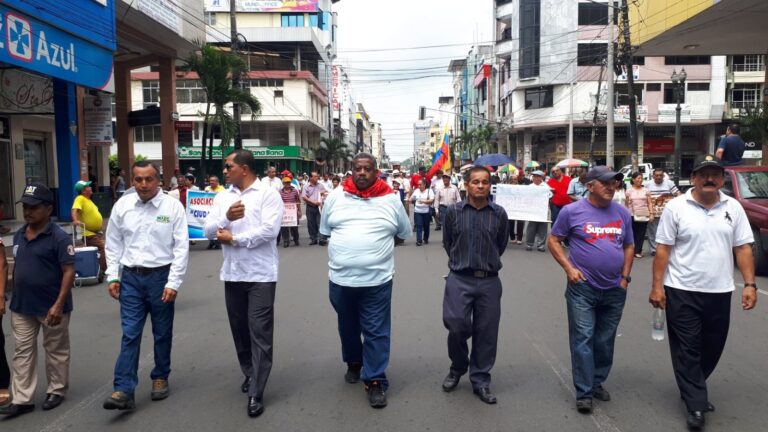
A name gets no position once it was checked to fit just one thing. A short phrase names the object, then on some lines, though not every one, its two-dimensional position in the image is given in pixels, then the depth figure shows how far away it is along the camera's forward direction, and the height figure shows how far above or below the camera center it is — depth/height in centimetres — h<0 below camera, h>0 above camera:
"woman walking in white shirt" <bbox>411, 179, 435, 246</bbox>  1490 -85
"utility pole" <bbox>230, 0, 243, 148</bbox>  2241 +379
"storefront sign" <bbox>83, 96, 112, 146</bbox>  1886 +180
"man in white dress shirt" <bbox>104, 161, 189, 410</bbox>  457 -63
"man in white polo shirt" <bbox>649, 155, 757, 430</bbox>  419 -70
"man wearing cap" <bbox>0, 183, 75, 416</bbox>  447 -82
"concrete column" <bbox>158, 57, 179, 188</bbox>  2386 +255
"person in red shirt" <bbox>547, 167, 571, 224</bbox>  1352 -39
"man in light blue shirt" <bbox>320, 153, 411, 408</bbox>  459 -61
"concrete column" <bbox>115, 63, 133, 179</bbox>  2434 +239
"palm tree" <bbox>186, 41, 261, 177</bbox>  2314 +363
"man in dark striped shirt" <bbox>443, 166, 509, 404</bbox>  465 -80
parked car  982 -43
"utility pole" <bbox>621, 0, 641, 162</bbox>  2064 +395
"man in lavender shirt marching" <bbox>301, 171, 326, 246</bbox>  1536 -70
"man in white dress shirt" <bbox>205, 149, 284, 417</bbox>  447 -58
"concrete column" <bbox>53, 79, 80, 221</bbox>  1606 +103
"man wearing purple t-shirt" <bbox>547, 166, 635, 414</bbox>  440 -70
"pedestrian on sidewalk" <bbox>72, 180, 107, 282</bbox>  976 -63
